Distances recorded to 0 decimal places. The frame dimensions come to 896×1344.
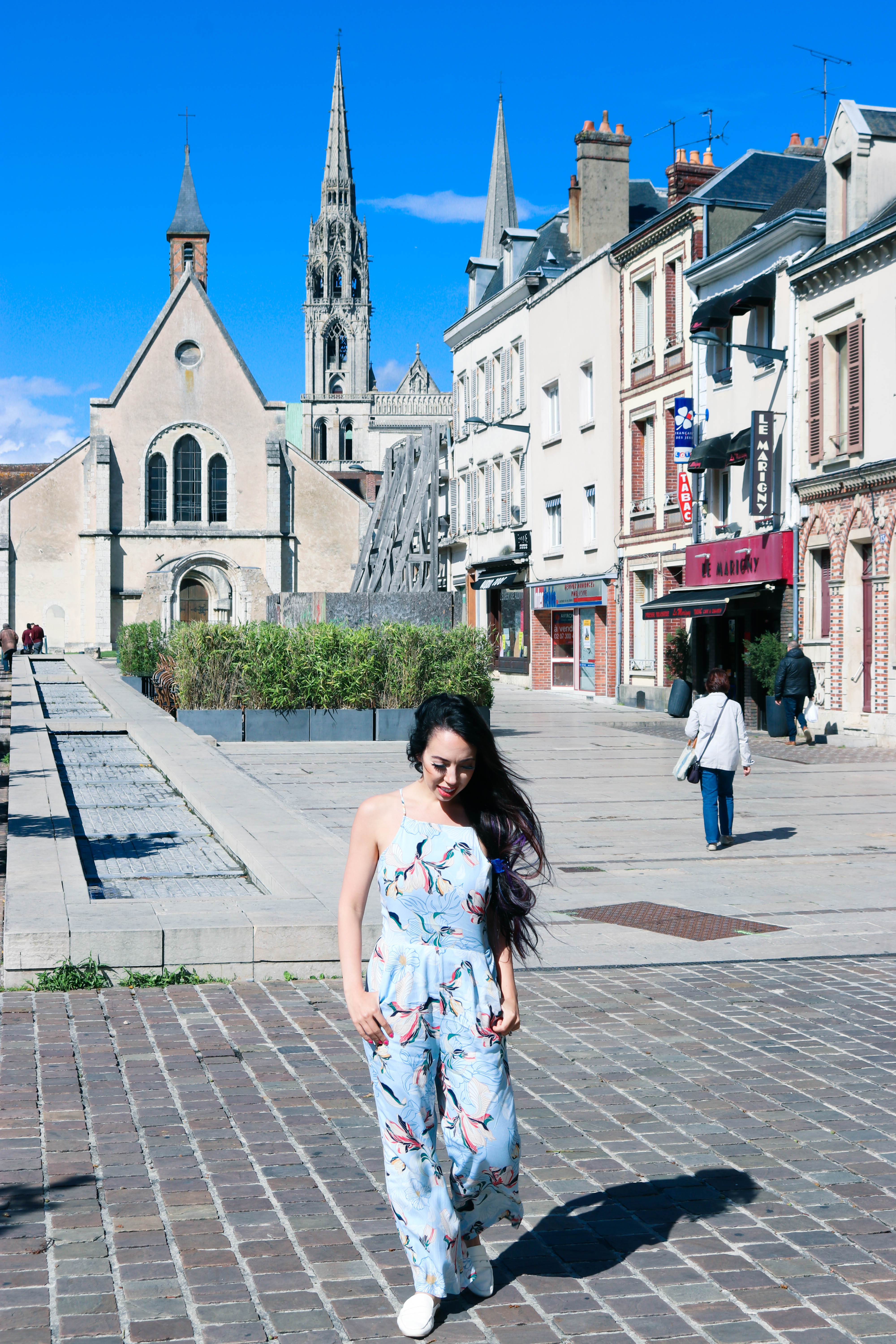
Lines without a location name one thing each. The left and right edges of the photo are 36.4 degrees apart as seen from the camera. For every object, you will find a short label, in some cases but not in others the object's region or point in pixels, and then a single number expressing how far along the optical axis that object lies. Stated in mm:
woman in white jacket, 11078
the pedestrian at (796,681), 21656
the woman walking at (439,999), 3371
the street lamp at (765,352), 23641
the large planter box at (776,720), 22547
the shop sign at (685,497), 27797
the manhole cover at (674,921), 8125
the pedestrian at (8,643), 43312
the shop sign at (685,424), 27344
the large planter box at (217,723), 19859
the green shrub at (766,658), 23188
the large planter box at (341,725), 20188
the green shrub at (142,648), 29531
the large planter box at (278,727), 19969
